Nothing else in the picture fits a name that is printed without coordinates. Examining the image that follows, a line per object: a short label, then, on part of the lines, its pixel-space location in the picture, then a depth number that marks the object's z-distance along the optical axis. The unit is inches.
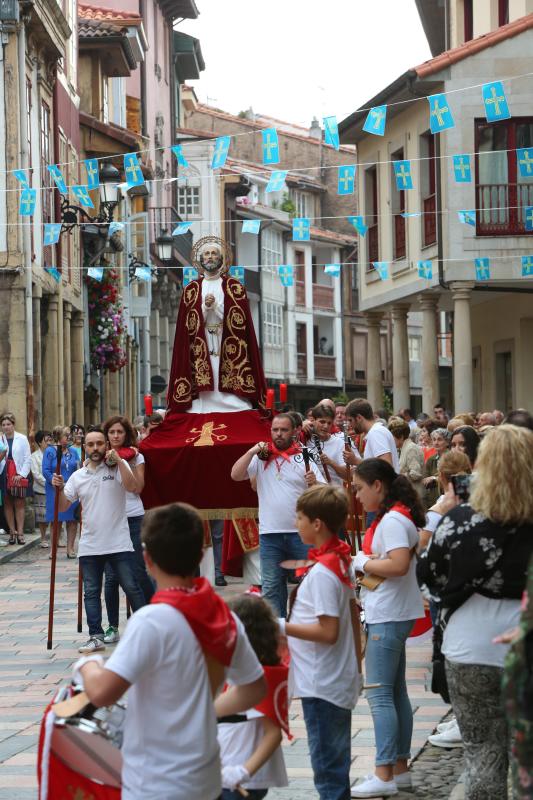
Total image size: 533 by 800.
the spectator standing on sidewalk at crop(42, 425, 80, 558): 788.0
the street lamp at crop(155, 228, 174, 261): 1290.6
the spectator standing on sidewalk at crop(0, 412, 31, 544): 855.7
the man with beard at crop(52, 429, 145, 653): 474.3
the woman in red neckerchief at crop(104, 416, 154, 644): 483.5
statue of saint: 547.8
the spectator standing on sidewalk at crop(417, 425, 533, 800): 223.1
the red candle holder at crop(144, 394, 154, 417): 570.9
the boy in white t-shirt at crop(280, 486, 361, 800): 250.1
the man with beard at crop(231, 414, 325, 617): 450.9
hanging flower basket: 1338.6
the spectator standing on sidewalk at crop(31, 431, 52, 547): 872.3
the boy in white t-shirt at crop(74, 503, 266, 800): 177.2
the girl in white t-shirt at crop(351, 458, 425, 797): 283.9
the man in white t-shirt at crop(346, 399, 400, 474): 499.8
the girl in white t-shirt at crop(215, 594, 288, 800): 212.5
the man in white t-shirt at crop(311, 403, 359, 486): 491.7
